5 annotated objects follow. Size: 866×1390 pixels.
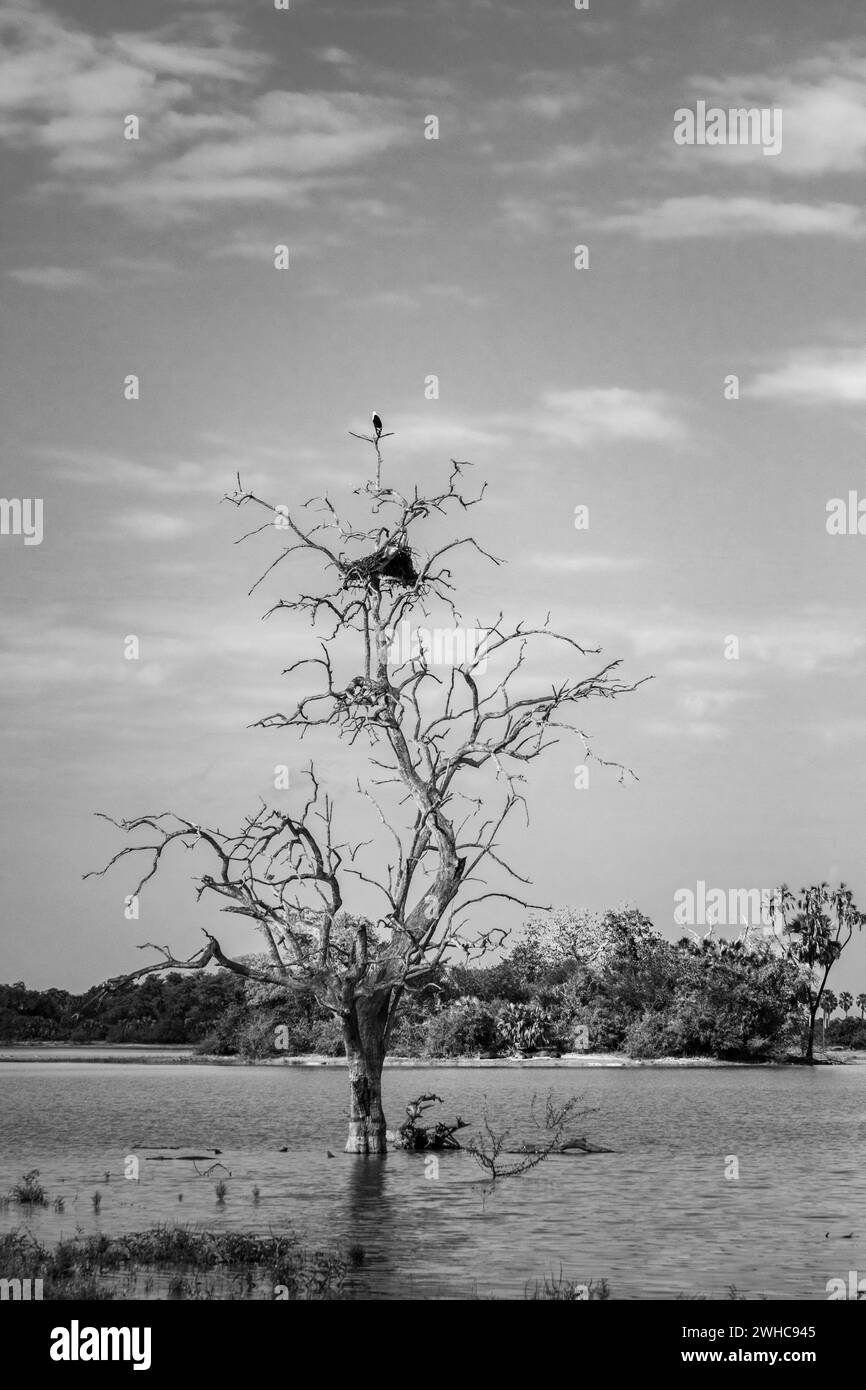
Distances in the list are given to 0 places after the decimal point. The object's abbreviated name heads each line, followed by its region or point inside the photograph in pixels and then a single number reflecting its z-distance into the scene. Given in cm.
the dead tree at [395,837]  3381
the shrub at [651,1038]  11044
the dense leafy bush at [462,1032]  10069
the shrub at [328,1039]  10106
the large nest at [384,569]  3303
